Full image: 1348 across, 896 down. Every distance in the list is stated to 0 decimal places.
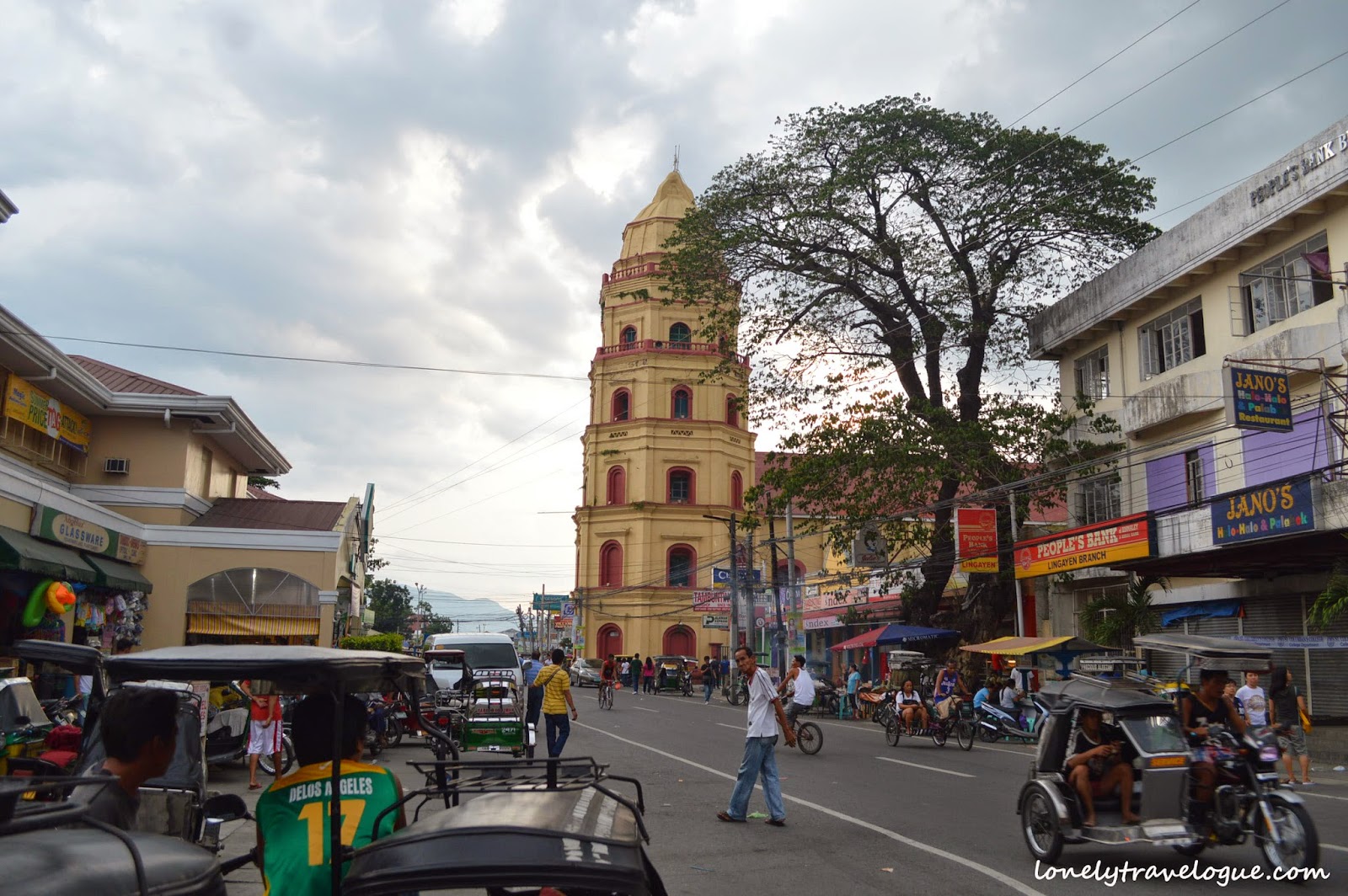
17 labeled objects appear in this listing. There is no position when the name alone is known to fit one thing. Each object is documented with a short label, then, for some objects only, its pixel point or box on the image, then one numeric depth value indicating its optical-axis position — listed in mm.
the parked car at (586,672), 54312
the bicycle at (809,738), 18938
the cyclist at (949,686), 24691
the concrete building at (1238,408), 19141
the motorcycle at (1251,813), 7973
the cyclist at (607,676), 35188
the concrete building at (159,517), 21922
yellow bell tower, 61344
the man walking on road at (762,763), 10750
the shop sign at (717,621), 55856
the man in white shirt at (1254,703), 15109
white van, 24297
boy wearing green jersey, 4184
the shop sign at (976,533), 26344
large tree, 27312
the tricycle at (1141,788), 8125
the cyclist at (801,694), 19469
